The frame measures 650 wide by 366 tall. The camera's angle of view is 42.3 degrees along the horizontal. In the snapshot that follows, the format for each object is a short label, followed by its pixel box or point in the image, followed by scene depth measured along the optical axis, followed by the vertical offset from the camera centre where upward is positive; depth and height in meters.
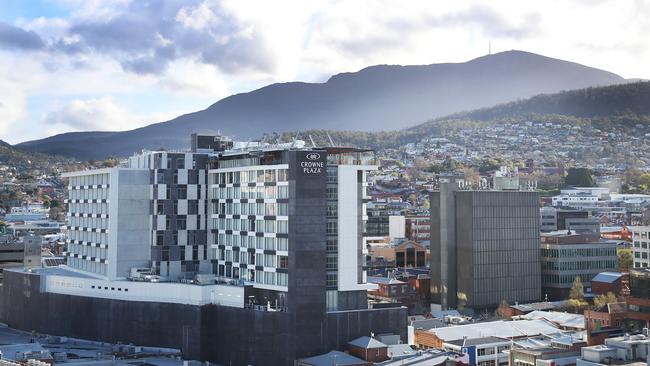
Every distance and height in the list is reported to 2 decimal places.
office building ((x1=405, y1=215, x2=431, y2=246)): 191.19 -1.55
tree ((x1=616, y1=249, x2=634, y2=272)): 157.00 -4.66
